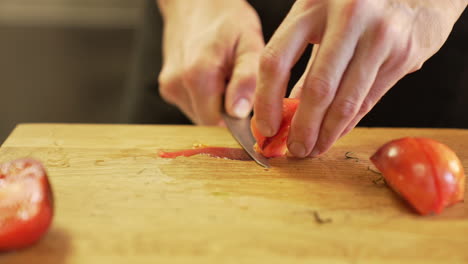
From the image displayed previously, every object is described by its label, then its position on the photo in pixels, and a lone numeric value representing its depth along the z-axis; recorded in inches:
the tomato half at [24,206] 20.5
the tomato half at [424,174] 22.3
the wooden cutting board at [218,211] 20.8
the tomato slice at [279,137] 24.5
